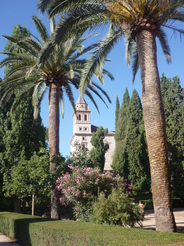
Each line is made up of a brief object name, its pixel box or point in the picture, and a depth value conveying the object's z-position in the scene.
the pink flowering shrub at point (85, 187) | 11.23
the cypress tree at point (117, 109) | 58.11
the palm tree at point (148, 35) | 7.39
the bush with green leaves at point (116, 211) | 9.39
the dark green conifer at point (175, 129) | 30.83
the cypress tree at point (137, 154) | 35.34
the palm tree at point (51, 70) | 13.73
